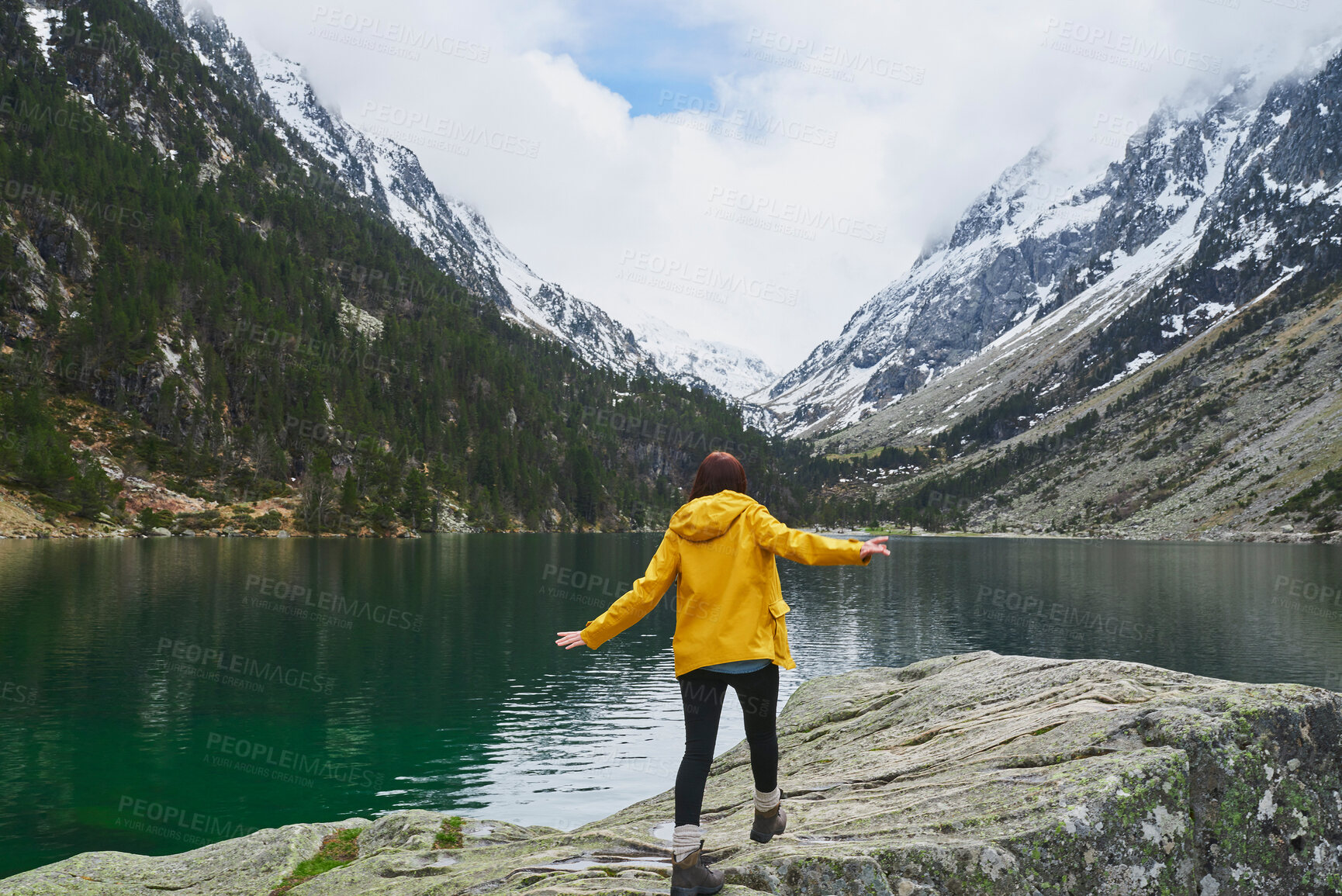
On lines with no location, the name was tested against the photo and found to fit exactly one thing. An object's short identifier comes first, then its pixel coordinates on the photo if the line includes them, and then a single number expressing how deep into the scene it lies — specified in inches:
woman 283.1
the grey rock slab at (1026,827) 260.8
